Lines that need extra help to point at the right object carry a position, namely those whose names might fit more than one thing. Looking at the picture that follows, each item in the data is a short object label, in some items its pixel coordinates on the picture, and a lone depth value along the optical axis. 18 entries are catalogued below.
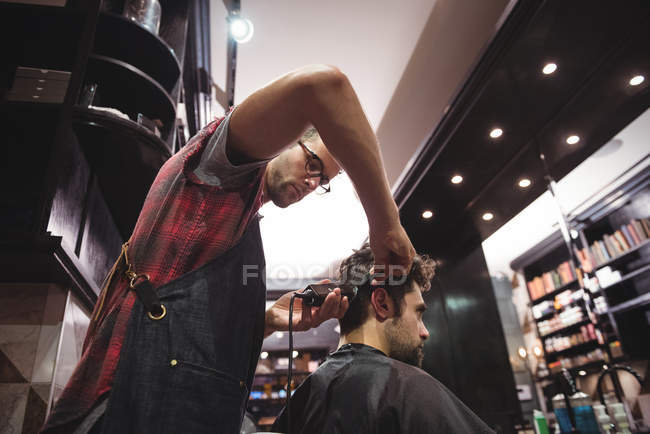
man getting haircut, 1.19
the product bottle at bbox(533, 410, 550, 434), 3.26
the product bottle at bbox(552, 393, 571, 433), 3.12
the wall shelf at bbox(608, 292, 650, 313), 5.00
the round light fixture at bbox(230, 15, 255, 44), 3.15
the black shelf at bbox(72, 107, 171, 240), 1.88
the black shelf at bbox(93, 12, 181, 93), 2.12
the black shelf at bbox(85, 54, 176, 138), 2.06
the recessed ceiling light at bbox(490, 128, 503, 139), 3.32
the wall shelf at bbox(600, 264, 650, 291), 4.97
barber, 0.75
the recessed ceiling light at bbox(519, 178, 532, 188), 3.95
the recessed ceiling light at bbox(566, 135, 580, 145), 3.45
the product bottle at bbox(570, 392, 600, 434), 2.93
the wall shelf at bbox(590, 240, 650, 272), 4.93
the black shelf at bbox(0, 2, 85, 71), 1.87
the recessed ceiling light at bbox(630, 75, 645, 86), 2.90
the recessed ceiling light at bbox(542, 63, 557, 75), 2.78
